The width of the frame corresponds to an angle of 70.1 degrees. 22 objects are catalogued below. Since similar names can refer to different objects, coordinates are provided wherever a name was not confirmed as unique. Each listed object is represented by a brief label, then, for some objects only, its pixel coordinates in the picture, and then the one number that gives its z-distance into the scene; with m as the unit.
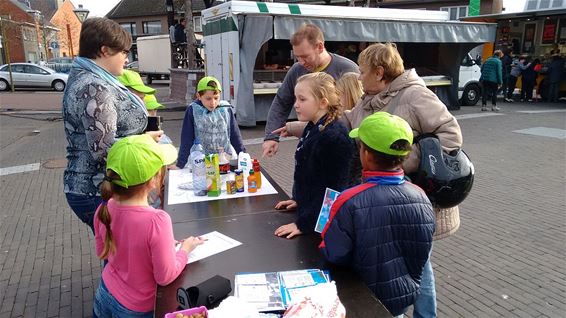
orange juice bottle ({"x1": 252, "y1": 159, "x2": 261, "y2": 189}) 3.06
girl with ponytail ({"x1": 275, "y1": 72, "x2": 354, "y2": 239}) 2.22
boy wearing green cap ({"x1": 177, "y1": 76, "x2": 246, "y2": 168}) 3.87
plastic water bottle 3.00
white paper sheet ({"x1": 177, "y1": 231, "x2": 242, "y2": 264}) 2.04
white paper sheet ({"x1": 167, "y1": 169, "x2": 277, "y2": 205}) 2.89
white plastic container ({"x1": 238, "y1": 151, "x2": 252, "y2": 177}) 3.29
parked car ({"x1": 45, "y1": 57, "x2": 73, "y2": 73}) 29.53
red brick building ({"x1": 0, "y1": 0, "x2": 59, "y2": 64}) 40.03
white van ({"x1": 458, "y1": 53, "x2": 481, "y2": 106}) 14.47
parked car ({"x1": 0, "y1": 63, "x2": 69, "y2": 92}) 23.59
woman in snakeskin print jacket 2.16
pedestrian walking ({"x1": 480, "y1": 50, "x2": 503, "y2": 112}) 12.62
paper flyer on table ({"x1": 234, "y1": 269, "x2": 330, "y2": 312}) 1.60
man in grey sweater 3.25
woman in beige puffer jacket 2.21
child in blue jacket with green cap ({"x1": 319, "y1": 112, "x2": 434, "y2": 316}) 1.76
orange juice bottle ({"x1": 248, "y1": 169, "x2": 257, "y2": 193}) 3.01
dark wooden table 1.70
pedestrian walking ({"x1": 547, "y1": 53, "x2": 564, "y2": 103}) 14.37
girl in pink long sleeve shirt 1.77
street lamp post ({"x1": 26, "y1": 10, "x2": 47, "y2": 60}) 43.28
